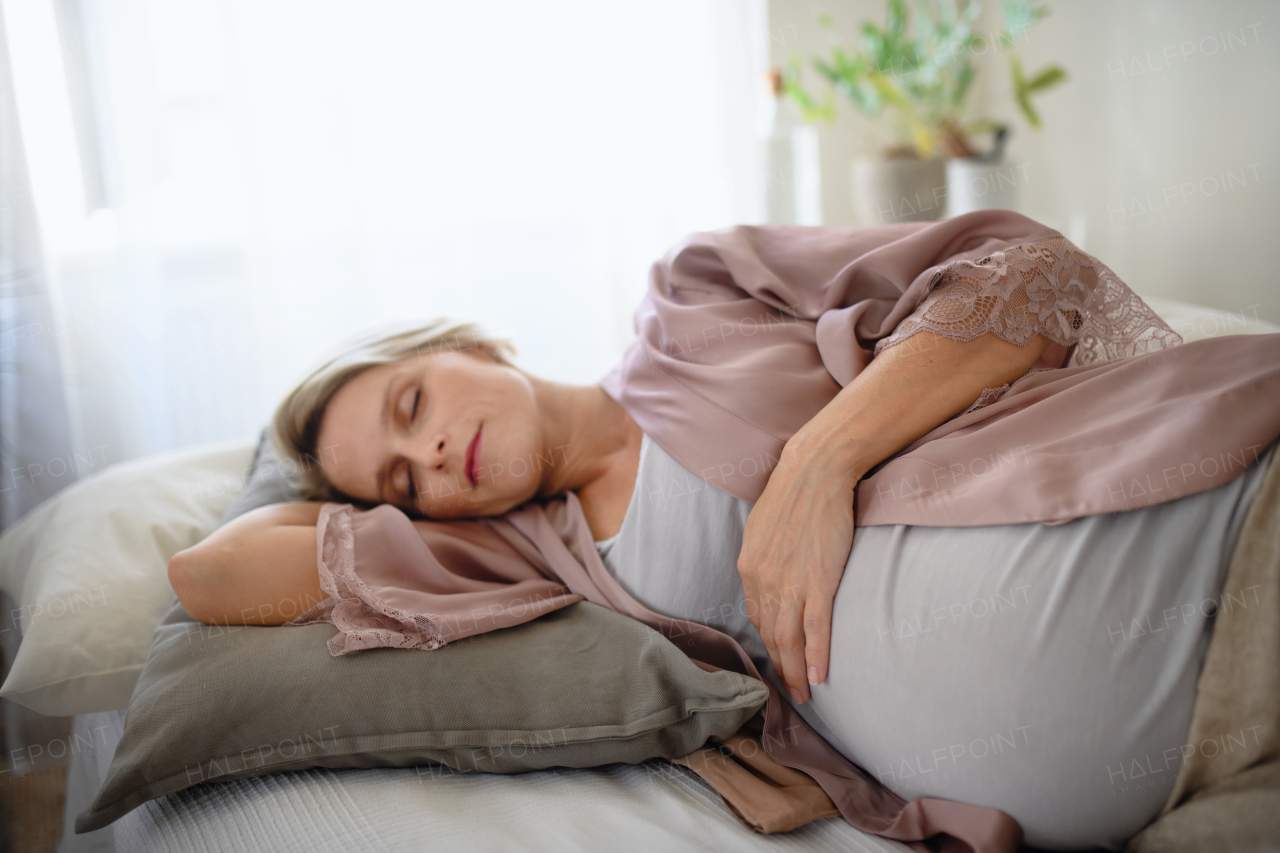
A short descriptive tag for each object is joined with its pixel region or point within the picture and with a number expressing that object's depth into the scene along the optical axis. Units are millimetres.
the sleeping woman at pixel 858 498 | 669
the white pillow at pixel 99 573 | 972
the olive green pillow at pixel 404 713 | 779
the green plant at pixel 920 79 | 2000
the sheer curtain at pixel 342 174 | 1737
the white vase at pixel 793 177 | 2555
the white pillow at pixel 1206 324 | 1127
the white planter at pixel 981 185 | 2053
